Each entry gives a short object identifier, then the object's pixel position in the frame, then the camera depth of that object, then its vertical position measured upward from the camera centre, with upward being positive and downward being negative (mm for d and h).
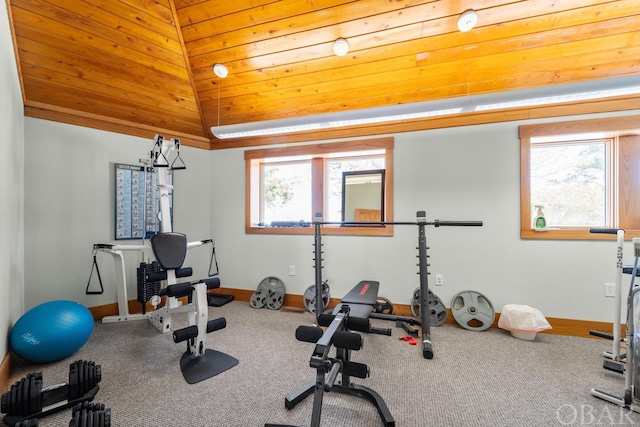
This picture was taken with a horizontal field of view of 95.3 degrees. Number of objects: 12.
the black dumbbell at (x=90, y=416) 1354 -963
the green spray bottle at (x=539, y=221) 3010 -84
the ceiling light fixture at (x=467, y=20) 2415 +1631
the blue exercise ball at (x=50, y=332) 2127 -898
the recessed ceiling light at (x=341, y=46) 2822 +1631
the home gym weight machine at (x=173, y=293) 2244 -685
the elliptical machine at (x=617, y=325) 2072 -811
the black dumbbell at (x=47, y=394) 1599 -1059
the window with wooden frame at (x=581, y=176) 2814 +376
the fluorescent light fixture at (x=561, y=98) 2141 +895
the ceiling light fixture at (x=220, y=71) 3289 +1628
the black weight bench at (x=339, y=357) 1350 -693
